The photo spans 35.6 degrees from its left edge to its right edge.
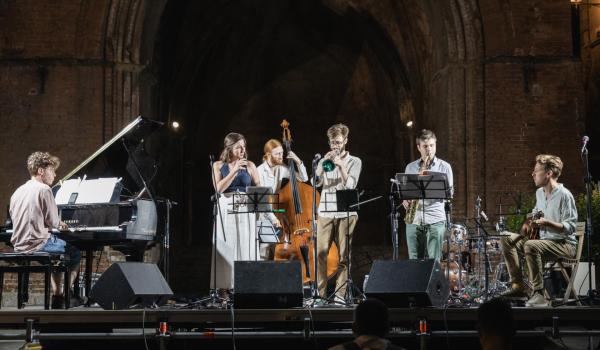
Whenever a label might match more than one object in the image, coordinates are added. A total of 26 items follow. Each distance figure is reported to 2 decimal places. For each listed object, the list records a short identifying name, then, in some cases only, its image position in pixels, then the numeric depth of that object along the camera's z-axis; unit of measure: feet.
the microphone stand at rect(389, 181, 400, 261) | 32.55
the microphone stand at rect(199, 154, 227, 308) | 31.83
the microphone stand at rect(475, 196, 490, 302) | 33.41
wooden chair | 31.50
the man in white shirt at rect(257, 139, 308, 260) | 35.60
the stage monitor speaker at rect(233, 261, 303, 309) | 27.68
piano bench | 32.04
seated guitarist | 31.35
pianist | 32.73
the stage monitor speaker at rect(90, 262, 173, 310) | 28.43
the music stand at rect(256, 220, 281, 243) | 34.27
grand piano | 34.71
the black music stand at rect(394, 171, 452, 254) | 31.27
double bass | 36.96
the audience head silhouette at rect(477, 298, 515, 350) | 16.22
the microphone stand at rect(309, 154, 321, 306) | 32.58
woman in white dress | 34.09
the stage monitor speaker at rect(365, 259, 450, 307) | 27.07
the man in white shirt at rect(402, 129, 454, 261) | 33.32
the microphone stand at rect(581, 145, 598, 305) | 31.04
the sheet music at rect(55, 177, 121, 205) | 35.35
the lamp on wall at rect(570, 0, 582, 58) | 69.62
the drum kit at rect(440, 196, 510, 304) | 34.53
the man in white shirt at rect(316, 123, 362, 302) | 33.81
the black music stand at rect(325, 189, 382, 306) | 31.73
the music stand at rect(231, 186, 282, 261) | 31.50
